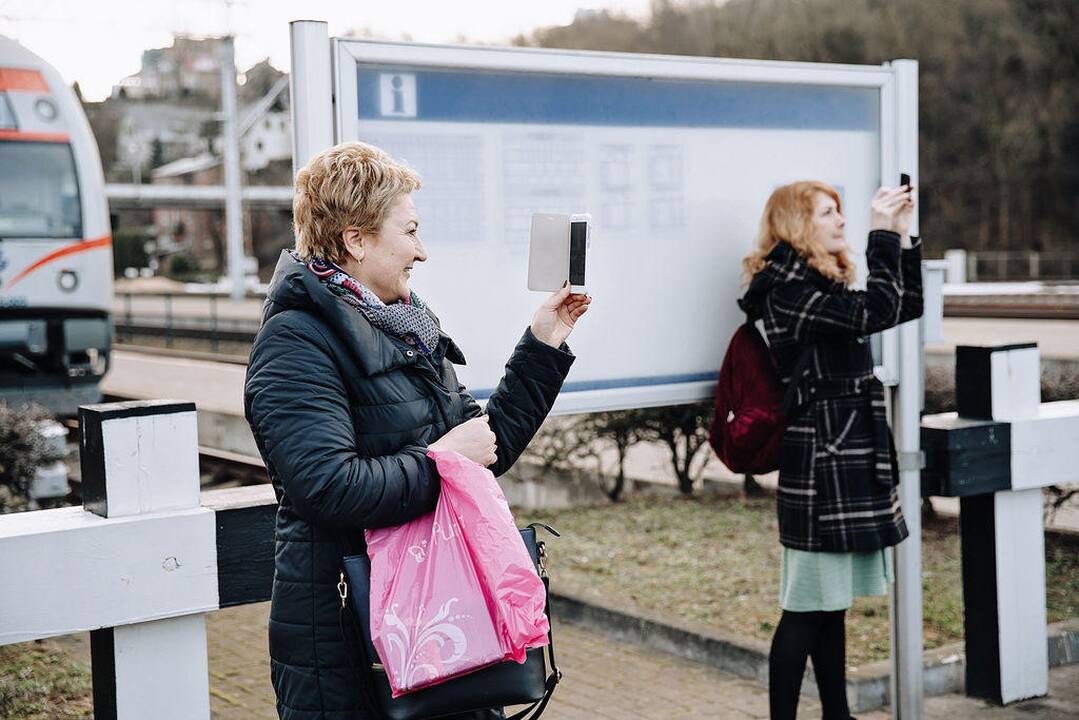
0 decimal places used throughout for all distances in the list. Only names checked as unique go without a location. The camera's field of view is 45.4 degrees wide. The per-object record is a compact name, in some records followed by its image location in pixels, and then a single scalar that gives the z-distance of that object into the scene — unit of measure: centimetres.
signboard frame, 316
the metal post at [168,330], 2649
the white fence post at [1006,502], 448
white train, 1311
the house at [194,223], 8138
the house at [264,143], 7969
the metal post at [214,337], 2473
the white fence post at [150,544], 290
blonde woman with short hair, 229
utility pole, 3891
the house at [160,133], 7919
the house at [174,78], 5822
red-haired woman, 374
